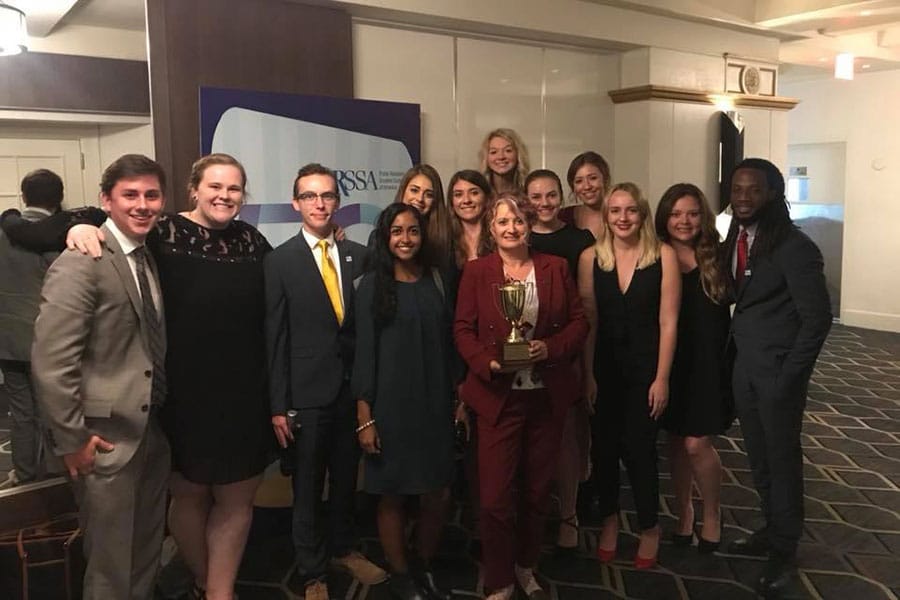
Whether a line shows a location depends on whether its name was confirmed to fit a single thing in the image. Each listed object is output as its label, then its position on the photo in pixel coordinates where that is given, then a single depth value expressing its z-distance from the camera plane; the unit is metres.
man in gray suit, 1.98
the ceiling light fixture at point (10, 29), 3.39
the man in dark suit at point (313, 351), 2.50
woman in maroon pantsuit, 2.55
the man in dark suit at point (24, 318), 2.86
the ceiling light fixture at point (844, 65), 6.11
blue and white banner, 3.59
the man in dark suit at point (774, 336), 2.60
